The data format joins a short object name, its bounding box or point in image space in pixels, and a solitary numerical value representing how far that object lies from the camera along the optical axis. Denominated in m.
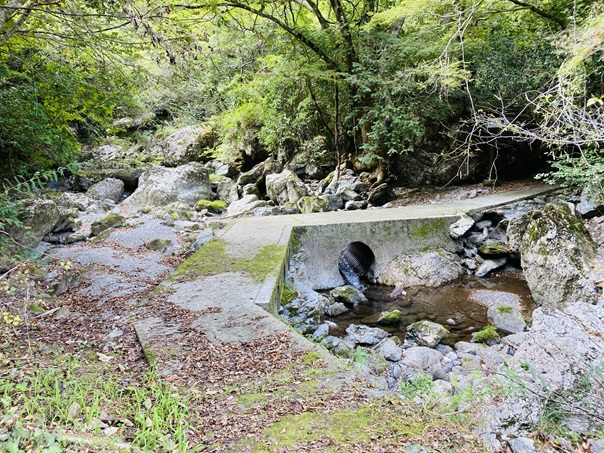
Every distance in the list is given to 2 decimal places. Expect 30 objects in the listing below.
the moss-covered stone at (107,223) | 8.21
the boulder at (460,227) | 7.26
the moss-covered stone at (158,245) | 6.89
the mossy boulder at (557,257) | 5.07
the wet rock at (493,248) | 7.08
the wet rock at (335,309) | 5.73
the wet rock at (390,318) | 5.47
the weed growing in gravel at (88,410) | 1.47
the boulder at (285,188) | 11.36
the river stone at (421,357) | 4.03
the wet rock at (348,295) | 6.18
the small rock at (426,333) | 4.65
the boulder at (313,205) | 9.91
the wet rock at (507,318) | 4.92
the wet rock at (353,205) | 10.21
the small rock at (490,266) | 7.04
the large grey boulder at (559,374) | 2.20
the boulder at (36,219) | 5.61
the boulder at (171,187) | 11.84
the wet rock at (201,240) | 6.74
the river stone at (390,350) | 4.23
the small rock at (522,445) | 2.04
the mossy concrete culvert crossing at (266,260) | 2.99
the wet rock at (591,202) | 6.23
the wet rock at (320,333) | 4.57
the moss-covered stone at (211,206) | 11.54
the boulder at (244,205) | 10.77
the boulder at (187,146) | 17.16
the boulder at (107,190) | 12.50
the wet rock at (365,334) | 4.73
